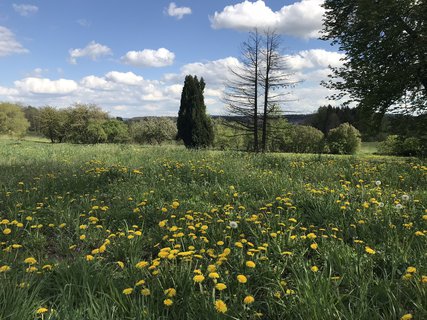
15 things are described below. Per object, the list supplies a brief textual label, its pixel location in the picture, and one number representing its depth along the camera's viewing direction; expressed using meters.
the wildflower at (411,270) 2.27
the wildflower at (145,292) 2.26
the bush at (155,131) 58.09
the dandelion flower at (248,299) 2.05
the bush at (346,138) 52.25
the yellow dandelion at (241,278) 2.23
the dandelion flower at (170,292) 2.20
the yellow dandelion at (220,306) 1.93
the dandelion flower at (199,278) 2.27
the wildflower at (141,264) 2.64
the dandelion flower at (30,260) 2.75
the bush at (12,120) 54.82
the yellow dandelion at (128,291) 2.28
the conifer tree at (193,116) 35.08
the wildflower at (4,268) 2.50
